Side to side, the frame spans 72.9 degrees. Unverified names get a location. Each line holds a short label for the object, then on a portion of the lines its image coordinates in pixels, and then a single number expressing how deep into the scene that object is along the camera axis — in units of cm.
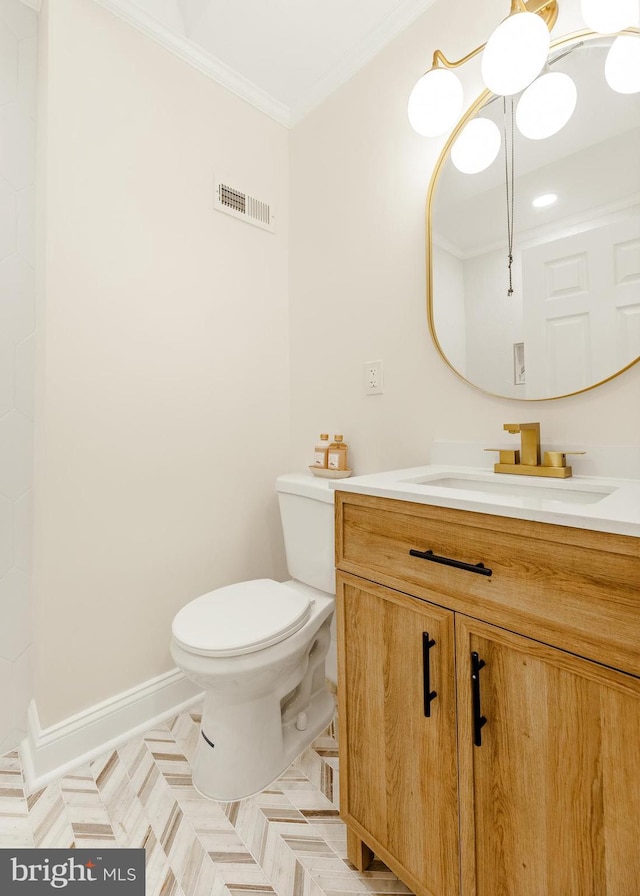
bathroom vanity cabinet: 63
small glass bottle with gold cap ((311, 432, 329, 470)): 172
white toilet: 117
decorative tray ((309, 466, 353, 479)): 164
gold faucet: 111
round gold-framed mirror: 107
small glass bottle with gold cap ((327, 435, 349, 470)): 167
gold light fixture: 104
